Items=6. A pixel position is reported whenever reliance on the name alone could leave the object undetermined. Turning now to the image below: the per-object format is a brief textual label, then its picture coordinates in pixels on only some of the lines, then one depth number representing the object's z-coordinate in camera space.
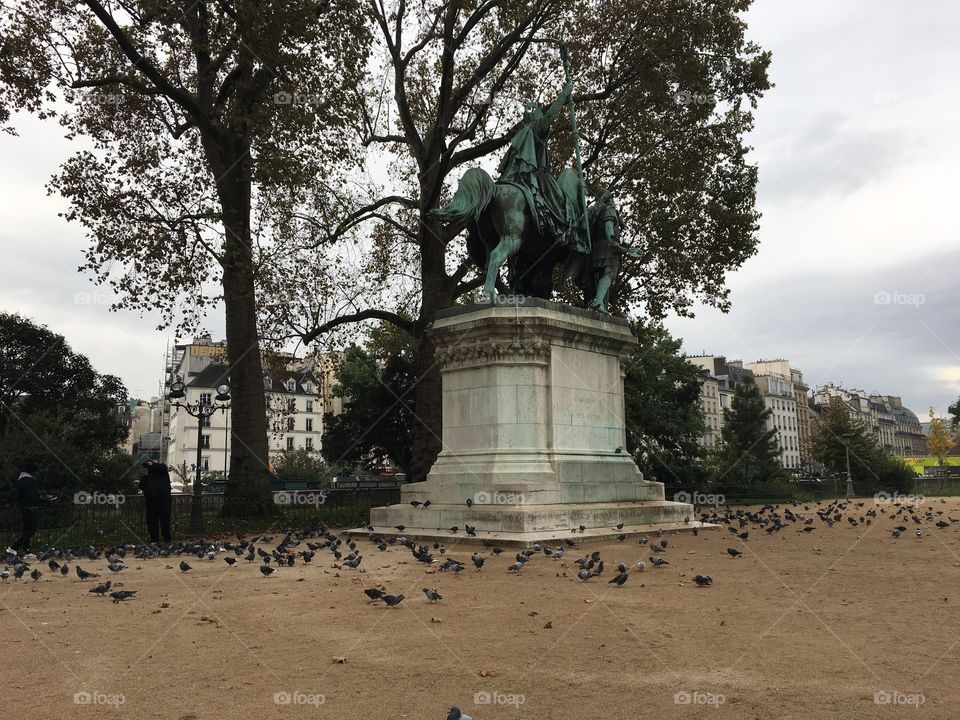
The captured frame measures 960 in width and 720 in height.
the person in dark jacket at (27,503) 13.60
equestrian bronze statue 14.47
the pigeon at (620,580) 8.47
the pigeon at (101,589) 8.57
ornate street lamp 18.22
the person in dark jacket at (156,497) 15.81
